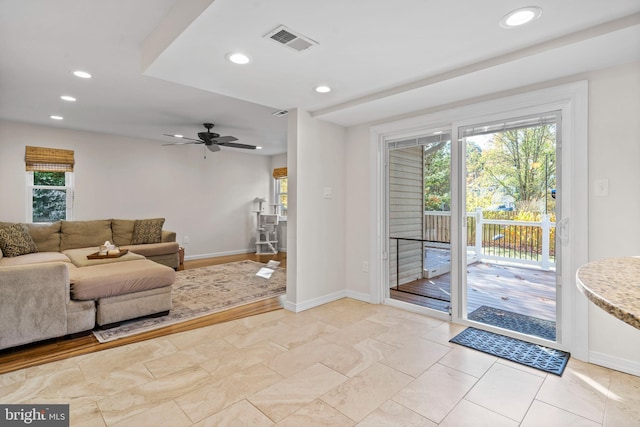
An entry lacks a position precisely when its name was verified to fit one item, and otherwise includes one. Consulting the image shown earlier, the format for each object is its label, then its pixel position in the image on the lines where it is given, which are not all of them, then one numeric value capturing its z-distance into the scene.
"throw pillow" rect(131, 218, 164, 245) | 5.57
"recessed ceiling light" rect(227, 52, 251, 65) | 2.18
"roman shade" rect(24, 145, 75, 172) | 4.96
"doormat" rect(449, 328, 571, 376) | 2.29
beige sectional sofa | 2.49
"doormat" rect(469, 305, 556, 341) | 2.70
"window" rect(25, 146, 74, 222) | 5.04
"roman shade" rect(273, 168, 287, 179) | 7.62
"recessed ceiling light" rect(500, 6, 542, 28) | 1.70
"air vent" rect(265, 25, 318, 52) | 1.90
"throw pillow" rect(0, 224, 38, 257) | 4.15
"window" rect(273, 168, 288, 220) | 8.09
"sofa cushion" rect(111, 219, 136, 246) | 5.41
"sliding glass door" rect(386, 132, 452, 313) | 3.29
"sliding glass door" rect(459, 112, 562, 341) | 2.65
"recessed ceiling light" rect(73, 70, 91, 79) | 3.03
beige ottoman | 2.88
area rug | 3.09
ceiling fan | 5.03
